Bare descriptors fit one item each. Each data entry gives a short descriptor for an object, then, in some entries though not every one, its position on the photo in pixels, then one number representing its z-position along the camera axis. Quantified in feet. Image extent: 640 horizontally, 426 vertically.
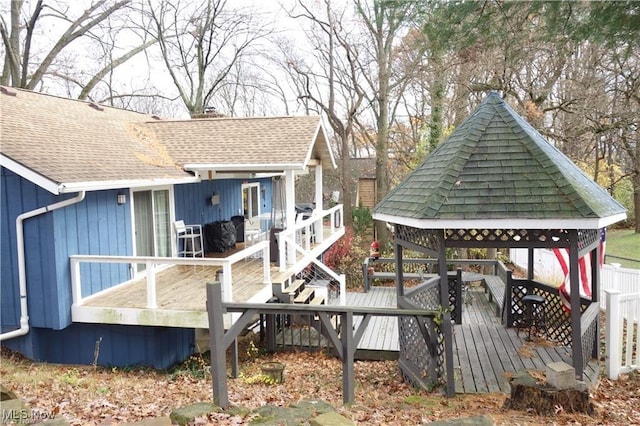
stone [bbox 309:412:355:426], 11.96
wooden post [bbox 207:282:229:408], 15.84
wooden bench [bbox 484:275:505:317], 33.03
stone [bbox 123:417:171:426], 12.35
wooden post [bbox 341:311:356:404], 17.31
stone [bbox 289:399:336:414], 14.48
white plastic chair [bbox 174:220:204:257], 36.83
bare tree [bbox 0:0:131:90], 58.70
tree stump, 15.71
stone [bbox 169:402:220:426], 13.14
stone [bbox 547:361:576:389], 15.90
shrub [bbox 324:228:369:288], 52.12
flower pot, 21.84
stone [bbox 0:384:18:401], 14.28
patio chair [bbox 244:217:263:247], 42.75
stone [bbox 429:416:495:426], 12.24
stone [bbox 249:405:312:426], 12.79
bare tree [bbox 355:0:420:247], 62.08
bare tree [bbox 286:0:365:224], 67.97
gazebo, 18.17
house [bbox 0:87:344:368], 24.67
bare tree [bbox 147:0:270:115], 77.71
